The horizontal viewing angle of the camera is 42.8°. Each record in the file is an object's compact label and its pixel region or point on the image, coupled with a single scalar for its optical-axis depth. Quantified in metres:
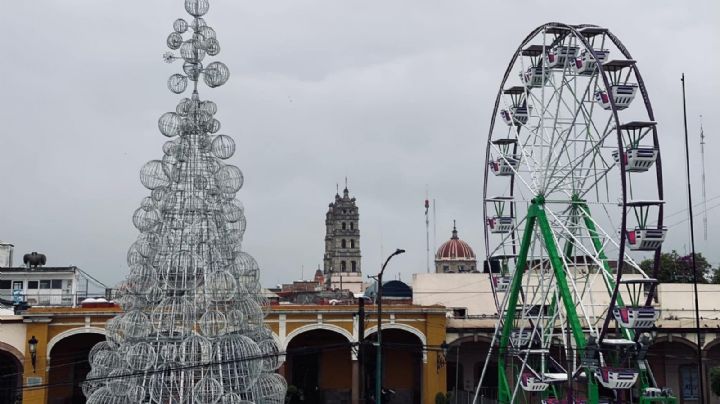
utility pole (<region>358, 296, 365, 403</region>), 27.99
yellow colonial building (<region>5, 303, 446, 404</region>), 44.59
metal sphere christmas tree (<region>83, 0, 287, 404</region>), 30.95
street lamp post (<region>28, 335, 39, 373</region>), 43.64
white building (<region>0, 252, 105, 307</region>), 54.88
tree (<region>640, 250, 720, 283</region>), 77.50
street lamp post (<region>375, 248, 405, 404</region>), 28.31
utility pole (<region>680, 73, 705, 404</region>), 33.22
